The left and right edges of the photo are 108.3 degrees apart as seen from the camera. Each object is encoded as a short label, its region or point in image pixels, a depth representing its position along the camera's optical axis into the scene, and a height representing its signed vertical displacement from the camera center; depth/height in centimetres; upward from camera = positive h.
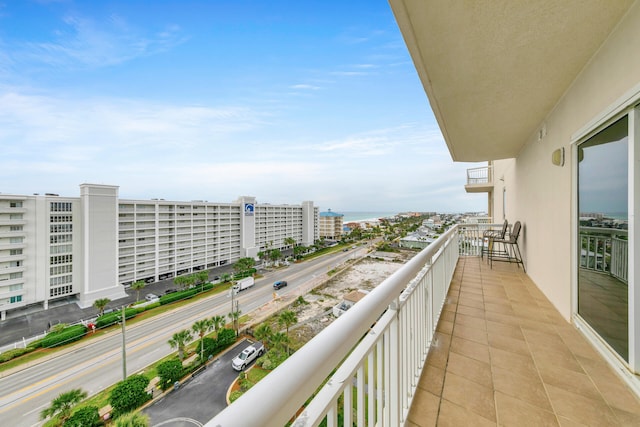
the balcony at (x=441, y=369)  49 -121
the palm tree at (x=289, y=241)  3747 -463
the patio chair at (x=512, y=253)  469 -92
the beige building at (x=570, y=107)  165 +117
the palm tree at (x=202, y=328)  1387 -729
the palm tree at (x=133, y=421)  815 -766
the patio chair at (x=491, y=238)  514 -60
